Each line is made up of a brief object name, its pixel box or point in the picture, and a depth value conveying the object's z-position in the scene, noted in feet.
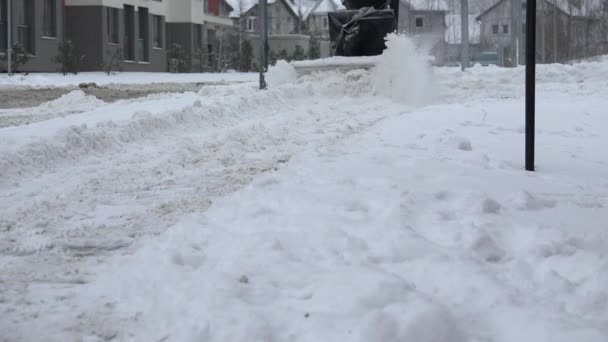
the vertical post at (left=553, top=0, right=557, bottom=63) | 144.62
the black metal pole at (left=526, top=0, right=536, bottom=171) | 25.80
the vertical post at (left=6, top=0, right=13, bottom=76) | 105.50
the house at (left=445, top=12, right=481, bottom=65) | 248.11
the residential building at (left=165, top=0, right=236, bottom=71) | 177.20
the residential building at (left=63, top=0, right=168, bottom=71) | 139.03
